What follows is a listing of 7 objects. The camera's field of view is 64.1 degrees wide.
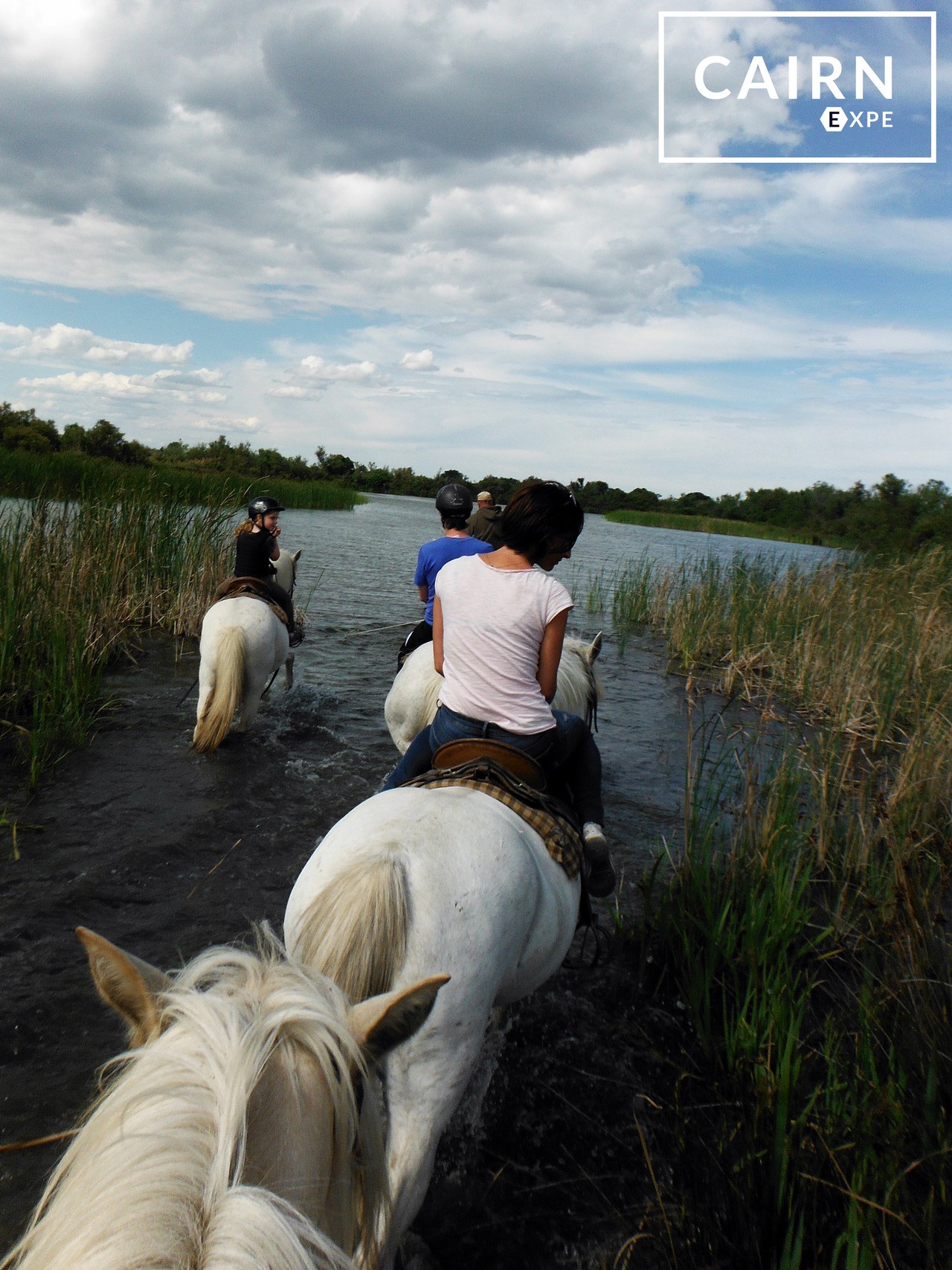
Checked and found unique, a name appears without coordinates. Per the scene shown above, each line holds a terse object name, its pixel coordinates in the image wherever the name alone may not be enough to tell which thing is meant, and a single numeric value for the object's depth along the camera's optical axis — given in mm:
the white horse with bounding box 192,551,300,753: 6277
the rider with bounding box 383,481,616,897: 2877
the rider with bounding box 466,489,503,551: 8812
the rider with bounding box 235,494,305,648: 7113
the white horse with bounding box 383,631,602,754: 5137
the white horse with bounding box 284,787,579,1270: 1827
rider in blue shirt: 6113
